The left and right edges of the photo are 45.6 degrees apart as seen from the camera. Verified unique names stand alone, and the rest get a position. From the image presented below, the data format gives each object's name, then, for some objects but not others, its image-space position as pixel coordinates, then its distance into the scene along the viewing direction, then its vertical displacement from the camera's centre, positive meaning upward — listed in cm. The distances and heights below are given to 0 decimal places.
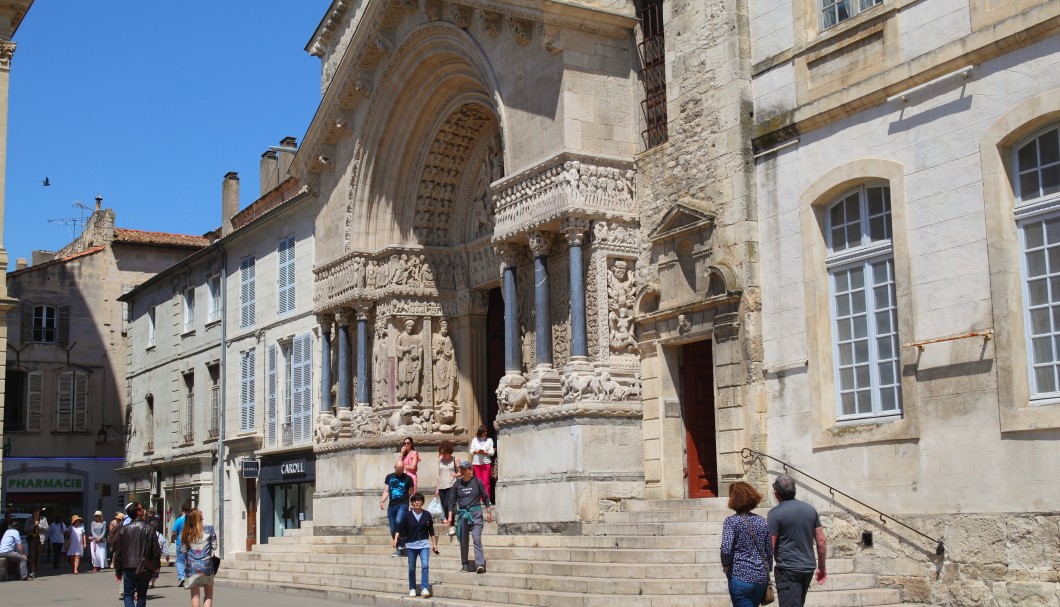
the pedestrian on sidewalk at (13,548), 2486 -100
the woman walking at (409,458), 1727 +36
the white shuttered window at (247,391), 2891 +226
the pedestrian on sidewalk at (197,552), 1134 -54
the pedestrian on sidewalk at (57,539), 3106 -107
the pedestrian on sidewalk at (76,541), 2792 -101
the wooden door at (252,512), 2903 -51
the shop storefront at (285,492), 2602 -7
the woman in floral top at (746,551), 838 -52
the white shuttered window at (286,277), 2686 +450
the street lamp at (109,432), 3988 +196
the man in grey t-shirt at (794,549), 862 -52
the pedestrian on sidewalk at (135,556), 1209 -59
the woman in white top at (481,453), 1706 +39
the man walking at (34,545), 2680 -103
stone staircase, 1202 -100
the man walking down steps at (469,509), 1448 -30
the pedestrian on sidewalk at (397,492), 1468 -8
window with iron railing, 1639 +523
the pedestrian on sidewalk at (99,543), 2841 -108
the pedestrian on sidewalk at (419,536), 1400 -58
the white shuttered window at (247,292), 2898 +453
